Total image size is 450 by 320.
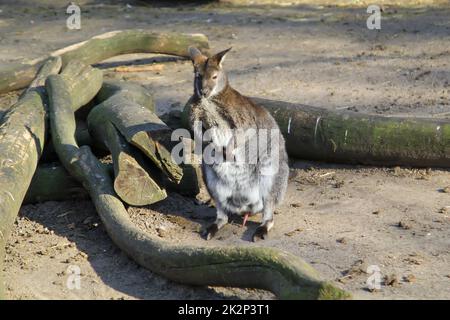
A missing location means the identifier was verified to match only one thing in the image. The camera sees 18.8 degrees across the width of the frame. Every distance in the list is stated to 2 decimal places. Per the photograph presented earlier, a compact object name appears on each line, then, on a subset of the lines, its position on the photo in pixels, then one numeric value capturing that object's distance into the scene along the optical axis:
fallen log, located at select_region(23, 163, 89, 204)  9.61
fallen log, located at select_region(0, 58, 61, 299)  8.22
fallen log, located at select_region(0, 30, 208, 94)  12.77
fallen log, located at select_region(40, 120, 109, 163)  10.22
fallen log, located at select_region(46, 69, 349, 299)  6.63
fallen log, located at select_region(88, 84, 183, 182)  9.04
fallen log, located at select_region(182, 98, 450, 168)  10.11
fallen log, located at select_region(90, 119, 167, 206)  8.94
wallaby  8.97
